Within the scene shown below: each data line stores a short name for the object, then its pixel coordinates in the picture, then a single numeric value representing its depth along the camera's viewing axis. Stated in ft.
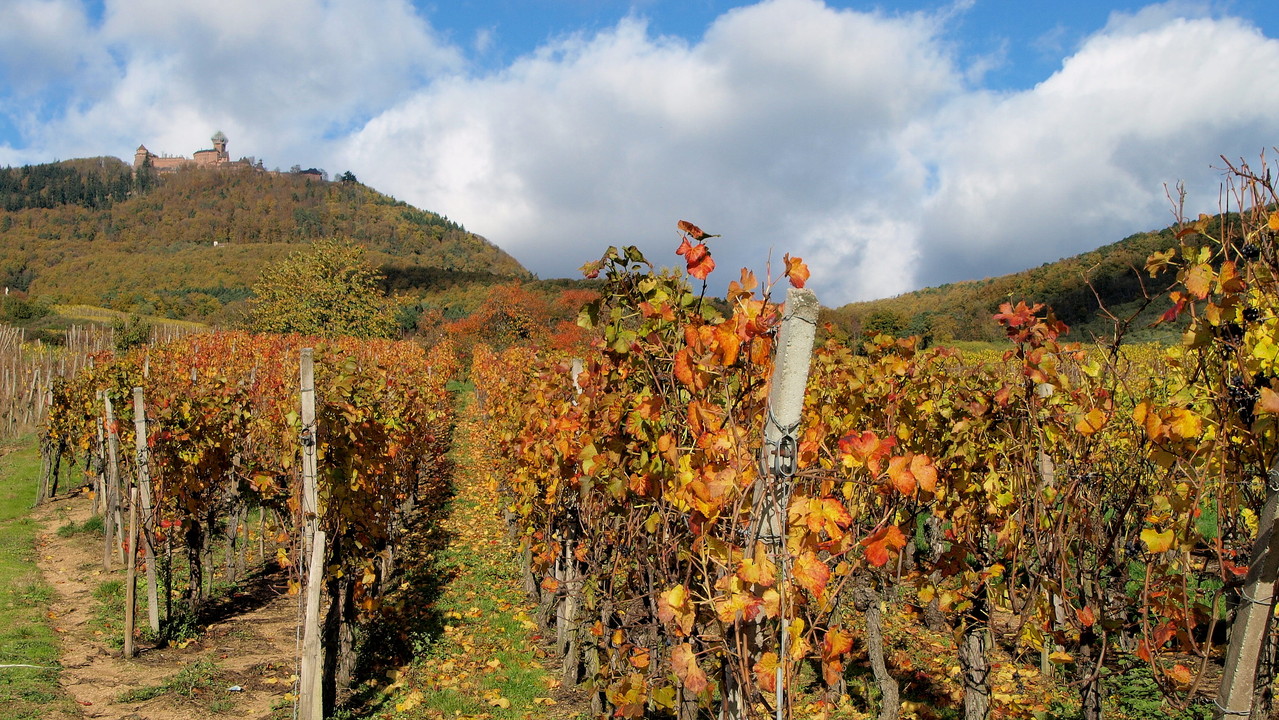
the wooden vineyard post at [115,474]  28.37
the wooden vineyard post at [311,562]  16.24
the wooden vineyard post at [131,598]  21.68
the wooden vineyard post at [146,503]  23.44
